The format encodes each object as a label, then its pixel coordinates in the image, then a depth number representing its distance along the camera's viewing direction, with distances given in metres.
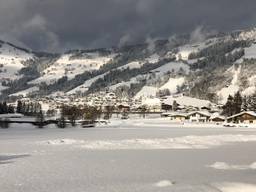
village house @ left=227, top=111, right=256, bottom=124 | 125.75
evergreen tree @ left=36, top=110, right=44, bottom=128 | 117.10
